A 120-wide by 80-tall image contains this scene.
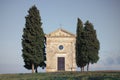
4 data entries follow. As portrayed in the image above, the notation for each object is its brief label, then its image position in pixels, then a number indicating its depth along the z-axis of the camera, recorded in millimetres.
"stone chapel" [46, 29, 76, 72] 53688
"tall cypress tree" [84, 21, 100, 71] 51562
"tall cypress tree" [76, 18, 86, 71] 52000
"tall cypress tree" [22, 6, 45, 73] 49406
